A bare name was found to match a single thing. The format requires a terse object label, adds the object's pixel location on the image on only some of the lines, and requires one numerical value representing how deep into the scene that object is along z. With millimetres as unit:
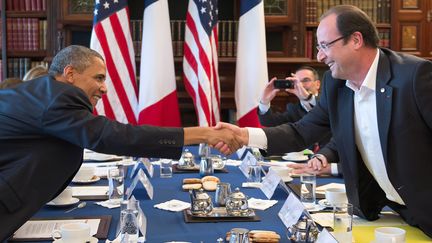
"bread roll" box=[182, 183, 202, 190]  2541
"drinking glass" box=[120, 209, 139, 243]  1657
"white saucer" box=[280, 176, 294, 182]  2697
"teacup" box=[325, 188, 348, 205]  2156
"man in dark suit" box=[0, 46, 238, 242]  1922
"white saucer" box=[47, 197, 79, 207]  2209
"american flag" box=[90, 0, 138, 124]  5012
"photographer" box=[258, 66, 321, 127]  4158
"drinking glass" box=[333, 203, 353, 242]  1667
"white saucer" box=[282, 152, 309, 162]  3430
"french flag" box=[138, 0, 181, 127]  5176
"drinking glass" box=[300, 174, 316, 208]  2299
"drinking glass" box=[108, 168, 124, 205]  2305
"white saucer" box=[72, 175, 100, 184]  2713
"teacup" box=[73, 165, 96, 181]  2746
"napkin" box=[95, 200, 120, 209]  2229
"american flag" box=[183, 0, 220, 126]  5180
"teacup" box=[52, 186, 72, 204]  2225
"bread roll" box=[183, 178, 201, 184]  2643
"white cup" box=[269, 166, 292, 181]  2703
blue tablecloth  1796
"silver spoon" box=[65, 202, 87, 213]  2209
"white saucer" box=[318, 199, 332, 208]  2207
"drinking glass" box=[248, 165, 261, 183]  2711
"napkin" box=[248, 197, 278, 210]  2178
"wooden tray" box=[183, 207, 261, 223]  1955
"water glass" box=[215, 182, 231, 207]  2174
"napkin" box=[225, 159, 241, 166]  3287
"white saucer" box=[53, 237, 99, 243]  1693
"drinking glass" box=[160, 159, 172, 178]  2890
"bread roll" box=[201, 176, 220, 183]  2613
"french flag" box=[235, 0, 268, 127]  5379
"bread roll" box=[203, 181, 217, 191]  2515
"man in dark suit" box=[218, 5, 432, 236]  1884
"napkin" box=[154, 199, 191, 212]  2143
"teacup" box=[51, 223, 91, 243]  1588
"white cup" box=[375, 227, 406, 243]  1529
